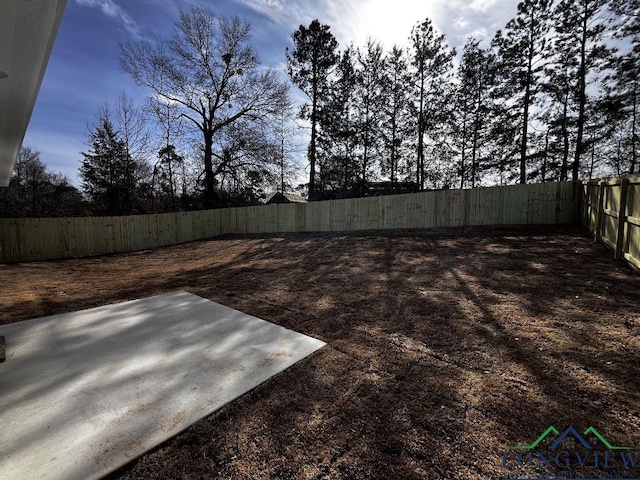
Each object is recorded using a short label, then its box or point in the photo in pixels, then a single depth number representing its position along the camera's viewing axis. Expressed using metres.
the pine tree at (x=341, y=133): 15.13
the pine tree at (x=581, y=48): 10.30
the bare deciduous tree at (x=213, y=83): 13.56
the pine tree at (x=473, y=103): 13.79
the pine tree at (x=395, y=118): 14.90
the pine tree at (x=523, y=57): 11.56
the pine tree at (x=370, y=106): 15.30
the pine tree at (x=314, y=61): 14.20
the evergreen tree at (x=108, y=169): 16.19
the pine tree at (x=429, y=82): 13.84
